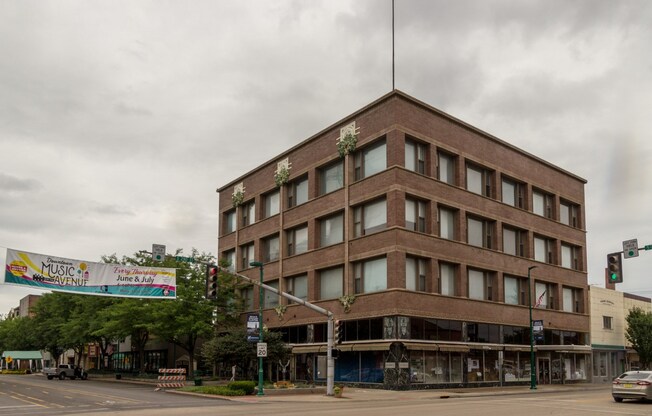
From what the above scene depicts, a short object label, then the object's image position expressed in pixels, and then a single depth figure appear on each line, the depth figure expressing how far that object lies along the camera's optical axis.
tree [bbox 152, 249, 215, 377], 55.56
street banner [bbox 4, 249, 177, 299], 37.53
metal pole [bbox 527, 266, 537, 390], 47.44
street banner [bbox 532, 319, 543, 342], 49.11
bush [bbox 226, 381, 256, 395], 38.25
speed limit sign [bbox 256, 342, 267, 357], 38.75
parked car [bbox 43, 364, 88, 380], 71.06
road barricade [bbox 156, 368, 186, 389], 44.91
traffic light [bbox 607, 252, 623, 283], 29.59
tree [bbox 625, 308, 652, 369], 67.12
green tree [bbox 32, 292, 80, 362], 82.69
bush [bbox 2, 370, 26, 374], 104.14
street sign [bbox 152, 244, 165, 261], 32.06
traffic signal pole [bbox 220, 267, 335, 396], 37.38
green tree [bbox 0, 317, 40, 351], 99.94
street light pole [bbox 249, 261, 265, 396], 37.78
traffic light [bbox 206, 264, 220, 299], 31.55
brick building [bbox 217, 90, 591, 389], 46.06
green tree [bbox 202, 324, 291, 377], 49.44
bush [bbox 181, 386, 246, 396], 37.47
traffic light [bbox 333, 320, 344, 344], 38.00
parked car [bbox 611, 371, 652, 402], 30.56
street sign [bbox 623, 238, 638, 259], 30.61
